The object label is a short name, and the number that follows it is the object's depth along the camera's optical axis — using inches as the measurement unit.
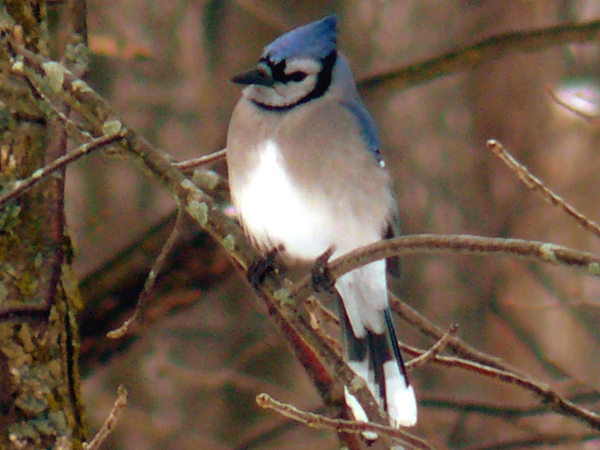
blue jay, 248.5
